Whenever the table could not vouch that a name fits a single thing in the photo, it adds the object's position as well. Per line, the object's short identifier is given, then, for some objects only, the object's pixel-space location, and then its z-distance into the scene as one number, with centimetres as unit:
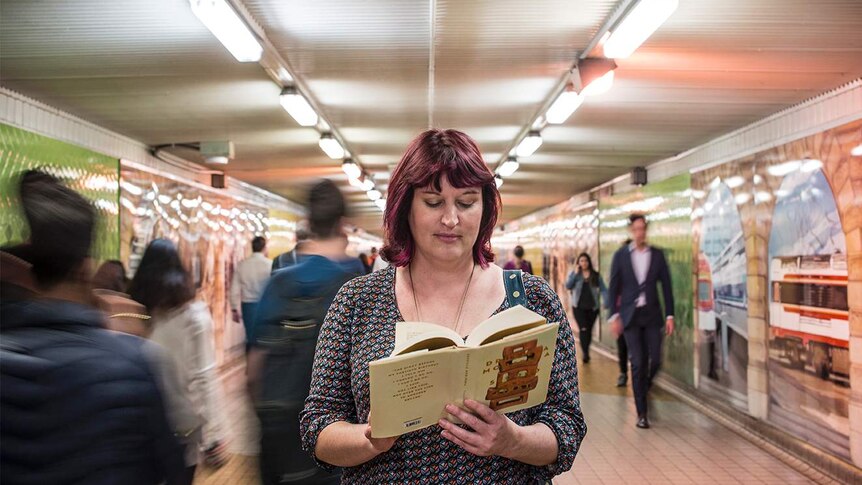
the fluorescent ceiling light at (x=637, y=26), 380
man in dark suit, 702
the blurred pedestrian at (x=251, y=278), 802
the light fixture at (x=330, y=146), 841
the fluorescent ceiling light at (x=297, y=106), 604
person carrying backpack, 278
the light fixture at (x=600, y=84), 515
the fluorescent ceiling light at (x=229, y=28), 389
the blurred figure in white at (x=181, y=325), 353
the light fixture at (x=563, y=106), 580
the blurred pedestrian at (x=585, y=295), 1138
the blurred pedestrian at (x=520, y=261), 1469
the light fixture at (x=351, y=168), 1041
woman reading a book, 166
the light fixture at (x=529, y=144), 816
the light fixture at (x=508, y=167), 1038
